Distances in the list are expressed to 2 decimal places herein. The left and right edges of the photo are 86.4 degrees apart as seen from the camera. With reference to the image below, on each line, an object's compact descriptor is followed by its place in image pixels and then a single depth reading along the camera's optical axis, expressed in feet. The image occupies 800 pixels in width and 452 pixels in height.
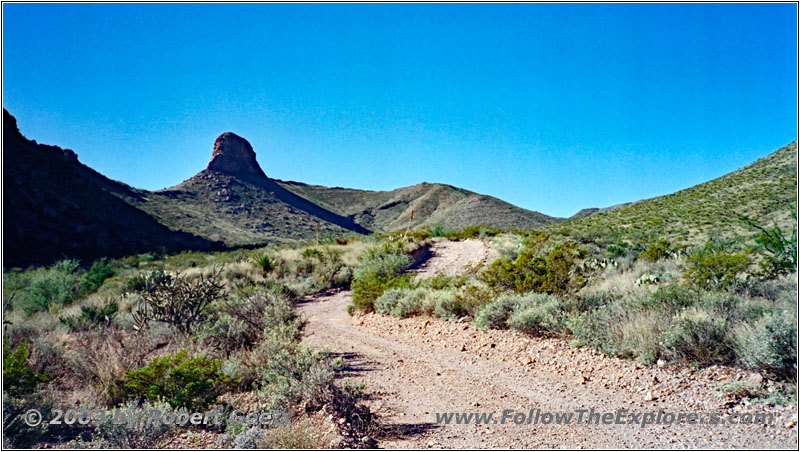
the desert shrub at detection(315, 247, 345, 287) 54.60
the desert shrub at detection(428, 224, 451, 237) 94.99
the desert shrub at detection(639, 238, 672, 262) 43.98
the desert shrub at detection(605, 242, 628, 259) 53.21
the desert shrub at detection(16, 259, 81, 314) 41.14
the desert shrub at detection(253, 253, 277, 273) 62.13
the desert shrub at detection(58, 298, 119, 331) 30.45
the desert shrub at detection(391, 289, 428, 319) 31.76
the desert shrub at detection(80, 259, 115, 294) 51.78
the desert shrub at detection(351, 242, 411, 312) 36.63
